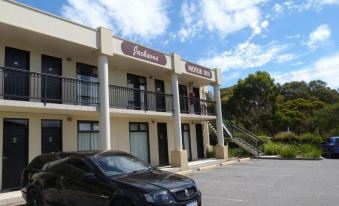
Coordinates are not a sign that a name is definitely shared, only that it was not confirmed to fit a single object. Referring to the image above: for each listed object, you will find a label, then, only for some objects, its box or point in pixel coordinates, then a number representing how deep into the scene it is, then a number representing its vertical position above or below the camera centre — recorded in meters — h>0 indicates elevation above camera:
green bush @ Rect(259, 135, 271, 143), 28.89 +0.12
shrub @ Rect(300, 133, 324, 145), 29.27 -0.04
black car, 6.86 -0.73
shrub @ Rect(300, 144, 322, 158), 24.27 -0.85
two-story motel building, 13.32 +2.51
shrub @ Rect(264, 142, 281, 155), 26.77 -0.66
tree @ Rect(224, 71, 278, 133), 39.66 +4.38
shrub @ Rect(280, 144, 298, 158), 24.81 -0.83
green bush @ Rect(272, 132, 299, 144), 30.91 +0.14
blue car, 25.17 -0.65
